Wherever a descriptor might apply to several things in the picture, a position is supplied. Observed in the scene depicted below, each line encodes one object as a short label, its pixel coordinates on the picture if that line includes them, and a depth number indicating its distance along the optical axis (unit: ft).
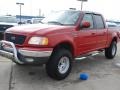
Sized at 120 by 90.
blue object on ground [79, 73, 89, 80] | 20.57
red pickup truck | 18.20
